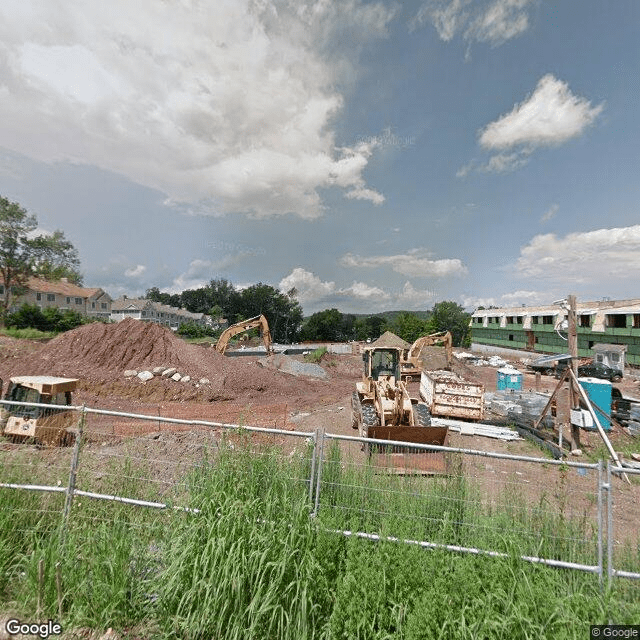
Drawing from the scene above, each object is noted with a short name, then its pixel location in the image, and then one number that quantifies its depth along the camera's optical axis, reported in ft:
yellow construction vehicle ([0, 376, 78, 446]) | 28.22
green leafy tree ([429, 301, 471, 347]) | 255.72
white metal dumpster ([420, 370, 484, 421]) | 43.32
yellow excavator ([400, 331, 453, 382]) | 83.35
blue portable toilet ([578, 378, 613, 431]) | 38.19
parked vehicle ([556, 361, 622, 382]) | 82.33
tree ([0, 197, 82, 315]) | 142.51
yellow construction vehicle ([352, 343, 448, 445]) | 27.81
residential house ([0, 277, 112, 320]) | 190.70
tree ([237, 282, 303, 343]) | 293.86
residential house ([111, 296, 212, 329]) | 264.31
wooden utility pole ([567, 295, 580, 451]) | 30.81
